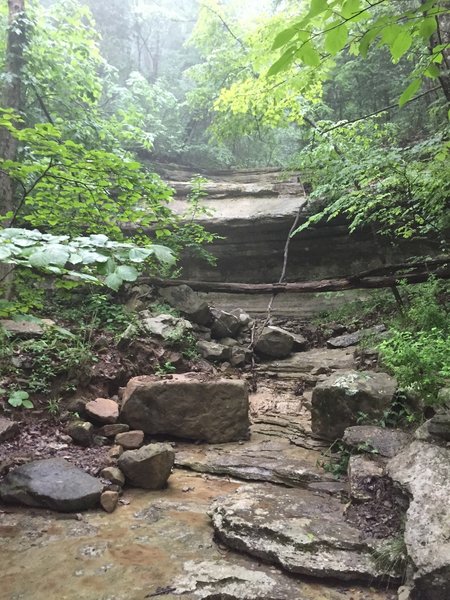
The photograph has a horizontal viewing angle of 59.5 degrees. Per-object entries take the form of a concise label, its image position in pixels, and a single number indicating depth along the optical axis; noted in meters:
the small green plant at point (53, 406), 5.25
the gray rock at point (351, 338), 8.23
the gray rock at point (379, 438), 4.08
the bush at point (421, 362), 3.63
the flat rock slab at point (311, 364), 7.56
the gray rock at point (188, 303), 9.25
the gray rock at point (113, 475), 4.18
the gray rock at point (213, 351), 8.13
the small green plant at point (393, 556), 2.71
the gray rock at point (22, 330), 6.02
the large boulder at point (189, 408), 5.51
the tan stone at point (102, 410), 5.33
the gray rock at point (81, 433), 4.95
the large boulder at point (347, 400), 4.89
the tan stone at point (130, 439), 5.00
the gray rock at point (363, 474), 3.57
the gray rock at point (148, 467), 4.23
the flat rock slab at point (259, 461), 4.45
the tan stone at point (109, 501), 3.78
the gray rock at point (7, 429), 4.57
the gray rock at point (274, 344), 8.95
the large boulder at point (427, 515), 2.33
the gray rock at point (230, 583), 2.61
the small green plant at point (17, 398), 4.70
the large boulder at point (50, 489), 3.71
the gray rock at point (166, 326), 7.34
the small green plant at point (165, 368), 6.73
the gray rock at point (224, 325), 9.46
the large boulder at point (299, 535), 2.81
